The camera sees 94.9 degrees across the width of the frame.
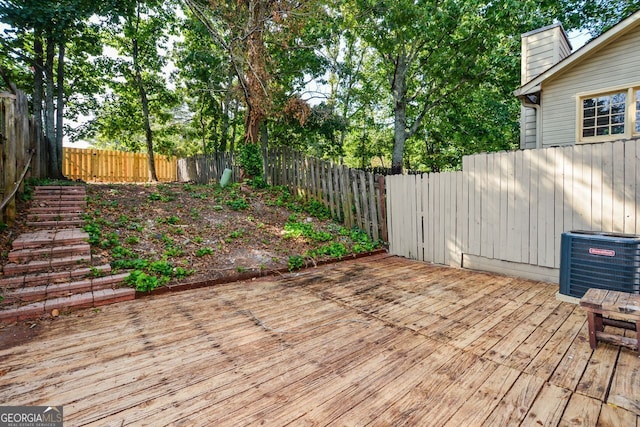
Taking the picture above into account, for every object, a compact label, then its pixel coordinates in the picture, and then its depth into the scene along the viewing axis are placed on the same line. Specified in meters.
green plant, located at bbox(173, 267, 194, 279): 4.00
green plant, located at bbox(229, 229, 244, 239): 5.40
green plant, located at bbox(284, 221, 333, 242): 5.85
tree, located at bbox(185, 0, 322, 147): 6.98
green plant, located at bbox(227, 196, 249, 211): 6.83
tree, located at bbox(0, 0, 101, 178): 6.71
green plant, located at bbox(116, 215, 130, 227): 5.09
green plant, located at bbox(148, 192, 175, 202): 6.68
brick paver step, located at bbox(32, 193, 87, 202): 5.72
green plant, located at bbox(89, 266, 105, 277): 3.65
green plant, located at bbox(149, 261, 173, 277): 3.95
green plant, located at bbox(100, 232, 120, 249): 4.31
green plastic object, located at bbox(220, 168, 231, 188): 8.70
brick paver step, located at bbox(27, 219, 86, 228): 4.64
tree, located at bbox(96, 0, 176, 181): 11.16
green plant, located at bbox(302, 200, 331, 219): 6.99
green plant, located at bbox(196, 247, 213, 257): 4.59
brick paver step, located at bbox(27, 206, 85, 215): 5.11
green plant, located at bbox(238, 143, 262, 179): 8.44
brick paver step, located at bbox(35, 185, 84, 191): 6.15
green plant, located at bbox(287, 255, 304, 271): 4.80
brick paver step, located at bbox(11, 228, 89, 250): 3.84
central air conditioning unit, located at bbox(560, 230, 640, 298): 2.74
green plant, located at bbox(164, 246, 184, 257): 4.43
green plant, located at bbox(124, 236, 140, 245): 4.54
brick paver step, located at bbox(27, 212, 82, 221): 4.87
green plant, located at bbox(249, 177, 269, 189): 8.30
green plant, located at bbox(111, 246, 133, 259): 4.14
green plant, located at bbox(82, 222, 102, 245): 4.29
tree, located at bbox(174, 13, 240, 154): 9.66
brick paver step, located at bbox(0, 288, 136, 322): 2.87
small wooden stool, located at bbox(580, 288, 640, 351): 2.07
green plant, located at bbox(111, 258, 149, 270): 3.93
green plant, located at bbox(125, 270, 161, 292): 3.61
